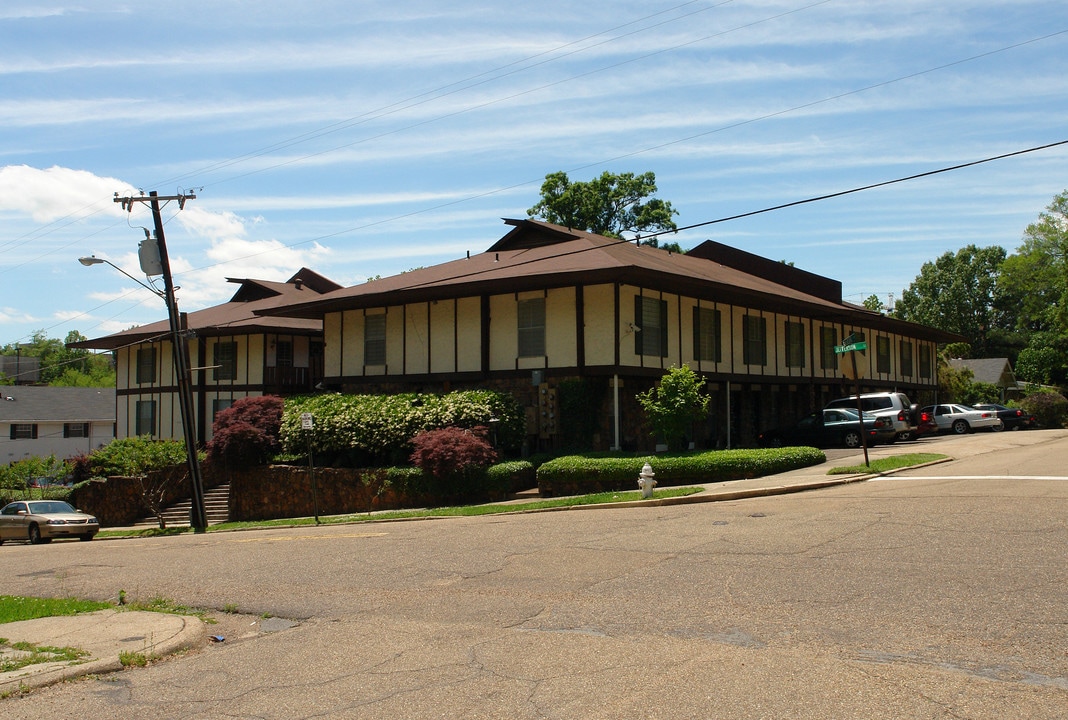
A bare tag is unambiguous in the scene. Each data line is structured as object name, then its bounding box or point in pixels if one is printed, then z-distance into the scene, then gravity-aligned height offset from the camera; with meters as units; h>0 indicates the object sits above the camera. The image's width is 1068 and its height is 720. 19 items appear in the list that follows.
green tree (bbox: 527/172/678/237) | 60.72 +12.91
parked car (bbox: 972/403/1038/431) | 44.44 -0.92
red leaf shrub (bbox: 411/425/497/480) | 24.84 -1.36
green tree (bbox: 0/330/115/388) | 103.57 +5.19
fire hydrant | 20.05 -1.70
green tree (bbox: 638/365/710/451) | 24.59 -0.11
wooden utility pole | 27.91 +1.31
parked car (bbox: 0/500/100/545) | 29.19 -3.65
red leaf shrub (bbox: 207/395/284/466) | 30.61 -0.91
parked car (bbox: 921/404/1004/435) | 43.03 -1.03
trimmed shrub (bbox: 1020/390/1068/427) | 51.84 -0.73
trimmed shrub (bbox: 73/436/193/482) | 35.88 -2.00
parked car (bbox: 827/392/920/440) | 31.30 -0.32
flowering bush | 27.12 -0.55
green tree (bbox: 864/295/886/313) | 88.06 +9.00
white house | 57.38 -0.99
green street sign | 21.83 +1.19
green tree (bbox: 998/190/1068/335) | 70.50 +9.94
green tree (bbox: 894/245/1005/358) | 97.94 +10.70
